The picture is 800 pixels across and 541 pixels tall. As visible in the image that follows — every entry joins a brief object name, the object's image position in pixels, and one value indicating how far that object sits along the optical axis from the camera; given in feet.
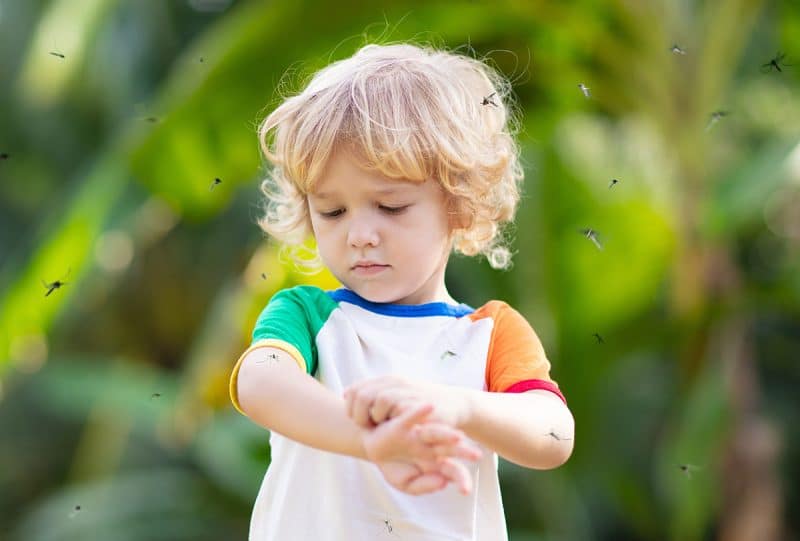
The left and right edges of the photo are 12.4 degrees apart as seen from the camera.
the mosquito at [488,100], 9.25
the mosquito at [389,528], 8.97
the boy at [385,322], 8.87
